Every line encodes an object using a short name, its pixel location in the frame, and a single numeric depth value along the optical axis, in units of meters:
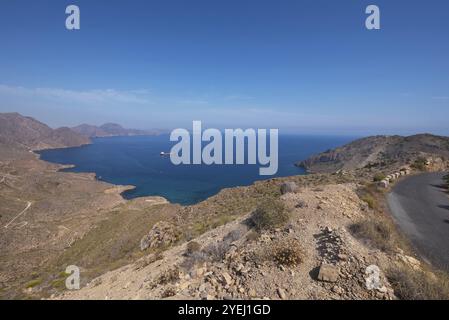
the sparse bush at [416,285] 6.11
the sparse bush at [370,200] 13.23
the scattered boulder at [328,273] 6.87
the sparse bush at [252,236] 9.95
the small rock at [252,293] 6.79
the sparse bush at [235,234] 10.88
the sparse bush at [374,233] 8.57
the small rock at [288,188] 16.09
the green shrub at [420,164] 25.29
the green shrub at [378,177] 19.33
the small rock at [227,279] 7.30
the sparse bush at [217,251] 9.24
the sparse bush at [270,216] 10.73
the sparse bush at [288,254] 7.81
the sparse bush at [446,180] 18.41
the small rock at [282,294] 6.64
